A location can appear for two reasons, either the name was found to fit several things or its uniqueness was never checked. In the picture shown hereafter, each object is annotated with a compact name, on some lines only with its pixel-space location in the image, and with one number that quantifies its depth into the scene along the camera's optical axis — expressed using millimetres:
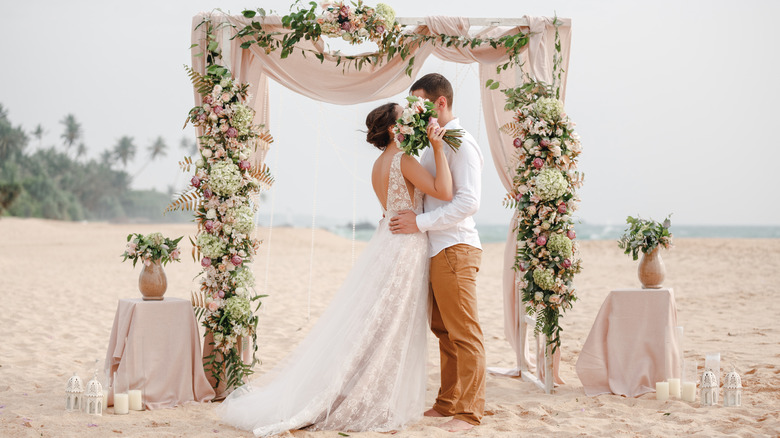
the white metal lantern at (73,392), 4582
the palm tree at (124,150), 51750
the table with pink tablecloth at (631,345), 5047
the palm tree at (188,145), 55906
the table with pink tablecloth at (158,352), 4816
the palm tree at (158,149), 53594
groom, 4188
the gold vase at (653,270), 5129
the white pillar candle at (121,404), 4617
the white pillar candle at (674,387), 4934
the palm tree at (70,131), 48875
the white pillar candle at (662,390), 4883
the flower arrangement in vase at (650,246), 5133
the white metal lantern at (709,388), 4641
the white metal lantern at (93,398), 4527
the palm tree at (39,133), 47156
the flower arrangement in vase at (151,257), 4918
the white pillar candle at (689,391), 4805
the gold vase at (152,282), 4922
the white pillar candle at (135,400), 4711
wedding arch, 5109
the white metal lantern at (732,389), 4547
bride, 4055
